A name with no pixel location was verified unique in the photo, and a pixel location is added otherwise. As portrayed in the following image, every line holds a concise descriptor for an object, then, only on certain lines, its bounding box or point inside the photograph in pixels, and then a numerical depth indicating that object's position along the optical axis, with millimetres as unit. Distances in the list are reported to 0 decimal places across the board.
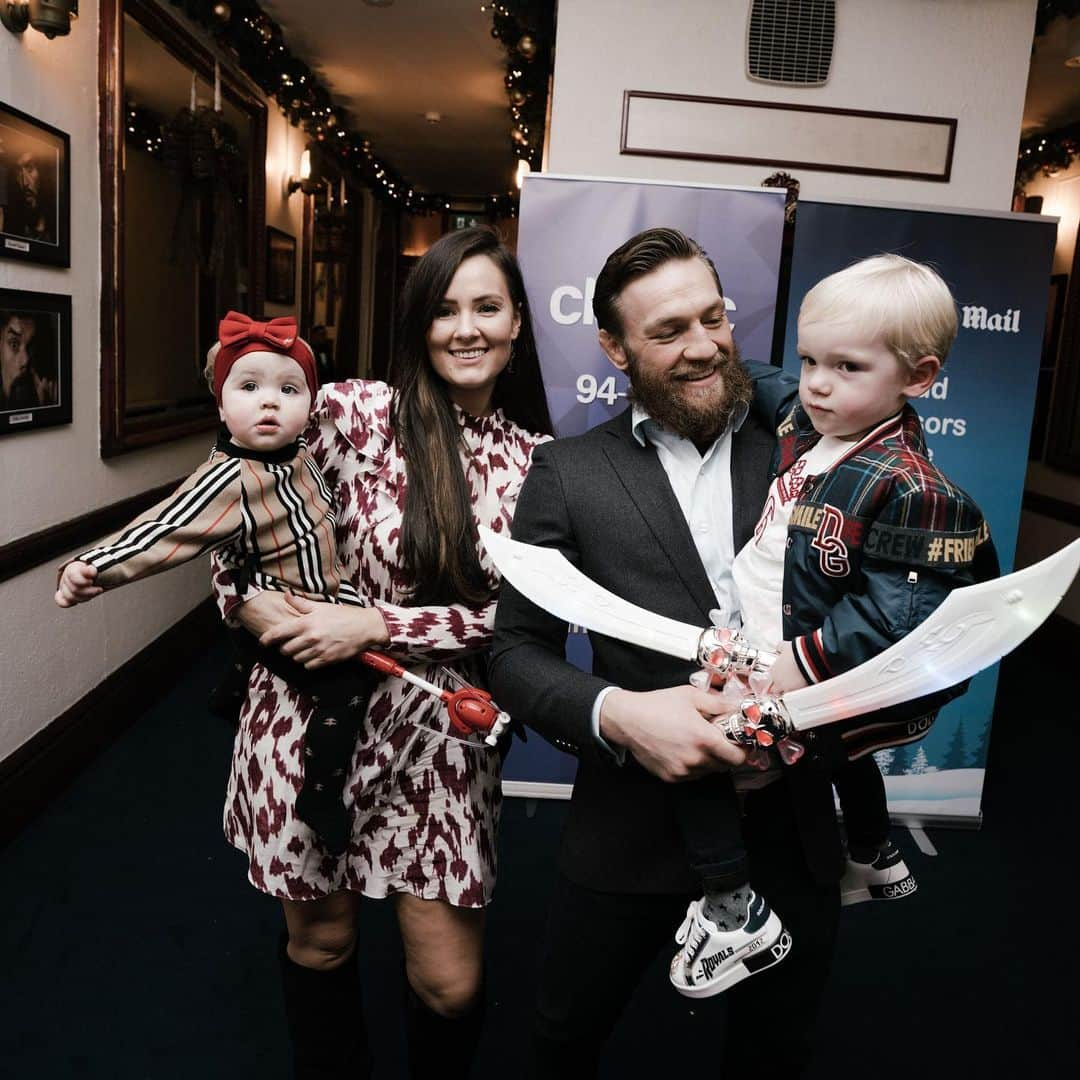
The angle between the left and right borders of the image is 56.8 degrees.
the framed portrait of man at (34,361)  2869
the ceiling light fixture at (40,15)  2705
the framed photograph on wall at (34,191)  2803
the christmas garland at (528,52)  3812
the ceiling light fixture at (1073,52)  4074
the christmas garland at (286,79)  4547
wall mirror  3654
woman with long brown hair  1570
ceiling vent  3275
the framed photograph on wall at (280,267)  6305
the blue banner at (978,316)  2953
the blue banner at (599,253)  2906
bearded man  1376
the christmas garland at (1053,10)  3289
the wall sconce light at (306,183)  6758
